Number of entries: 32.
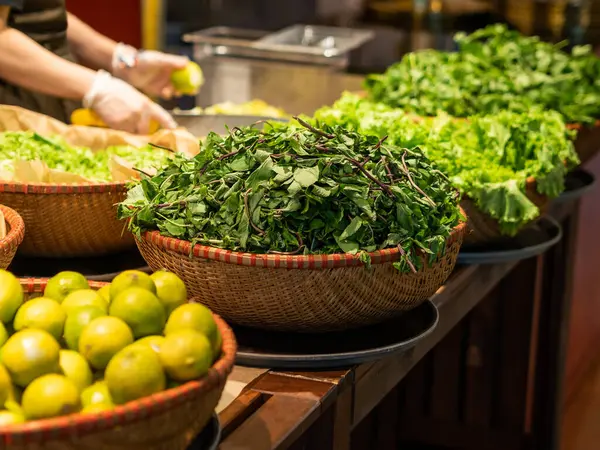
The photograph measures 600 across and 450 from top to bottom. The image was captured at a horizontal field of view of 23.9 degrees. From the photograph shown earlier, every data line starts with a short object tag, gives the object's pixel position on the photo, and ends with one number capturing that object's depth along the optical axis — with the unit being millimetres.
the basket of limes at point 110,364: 1201
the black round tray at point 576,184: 2810
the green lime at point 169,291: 1383
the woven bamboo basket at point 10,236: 1567
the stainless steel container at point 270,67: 3844
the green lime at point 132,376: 1237
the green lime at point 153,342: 1290
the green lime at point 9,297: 1353
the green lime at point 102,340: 1285
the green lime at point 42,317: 1325
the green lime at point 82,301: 1349
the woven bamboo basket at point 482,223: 2070
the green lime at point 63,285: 1392
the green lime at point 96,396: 1251
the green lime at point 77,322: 1321
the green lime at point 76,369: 1272
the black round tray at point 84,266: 1840
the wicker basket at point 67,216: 1803
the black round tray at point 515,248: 2100
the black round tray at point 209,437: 1352
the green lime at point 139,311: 1322
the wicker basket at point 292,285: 1563
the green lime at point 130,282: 1366
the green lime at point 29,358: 1258
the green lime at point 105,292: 1401
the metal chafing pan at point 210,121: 2618
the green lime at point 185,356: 1262
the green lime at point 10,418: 1210
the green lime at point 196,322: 1317
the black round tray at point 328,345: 1595
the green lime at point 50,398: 1215
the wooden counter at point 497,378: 3285
